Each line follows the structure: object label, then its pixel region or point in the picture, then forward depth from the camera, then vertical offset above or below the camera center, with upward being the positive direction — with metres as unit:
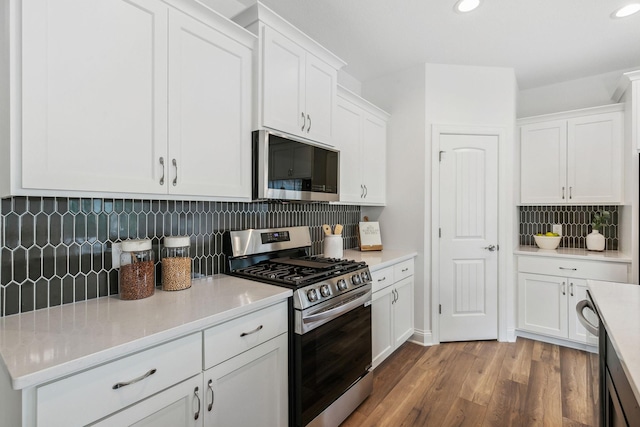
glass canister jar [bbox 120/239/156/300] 1.39 -0.26
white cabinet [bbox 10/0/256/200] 1.06 +0.47
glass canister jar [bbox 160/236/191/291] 1.55 -0.27
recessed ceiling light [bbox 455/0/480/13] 2.13 +1.45
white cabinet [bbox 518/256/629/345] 2.81 -0.76
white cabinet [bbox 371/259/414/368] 2.39 -0.81
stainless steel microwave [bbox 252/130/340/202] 1.80 +0.29
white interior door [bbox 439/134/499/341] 3.07 -0.18
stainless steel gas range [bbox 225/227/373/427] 1.57 -0.60
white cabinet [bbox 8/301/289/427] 0.86 -0.58
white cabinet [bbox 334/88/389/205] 2.65 +0.60
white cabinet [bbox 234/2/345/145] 1.80 +0.87
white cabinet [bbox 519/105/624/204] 2.99 +0.57
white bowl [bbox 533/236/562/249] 3.21 -0.29
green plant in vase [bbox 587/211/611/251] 3.06 -0.21
